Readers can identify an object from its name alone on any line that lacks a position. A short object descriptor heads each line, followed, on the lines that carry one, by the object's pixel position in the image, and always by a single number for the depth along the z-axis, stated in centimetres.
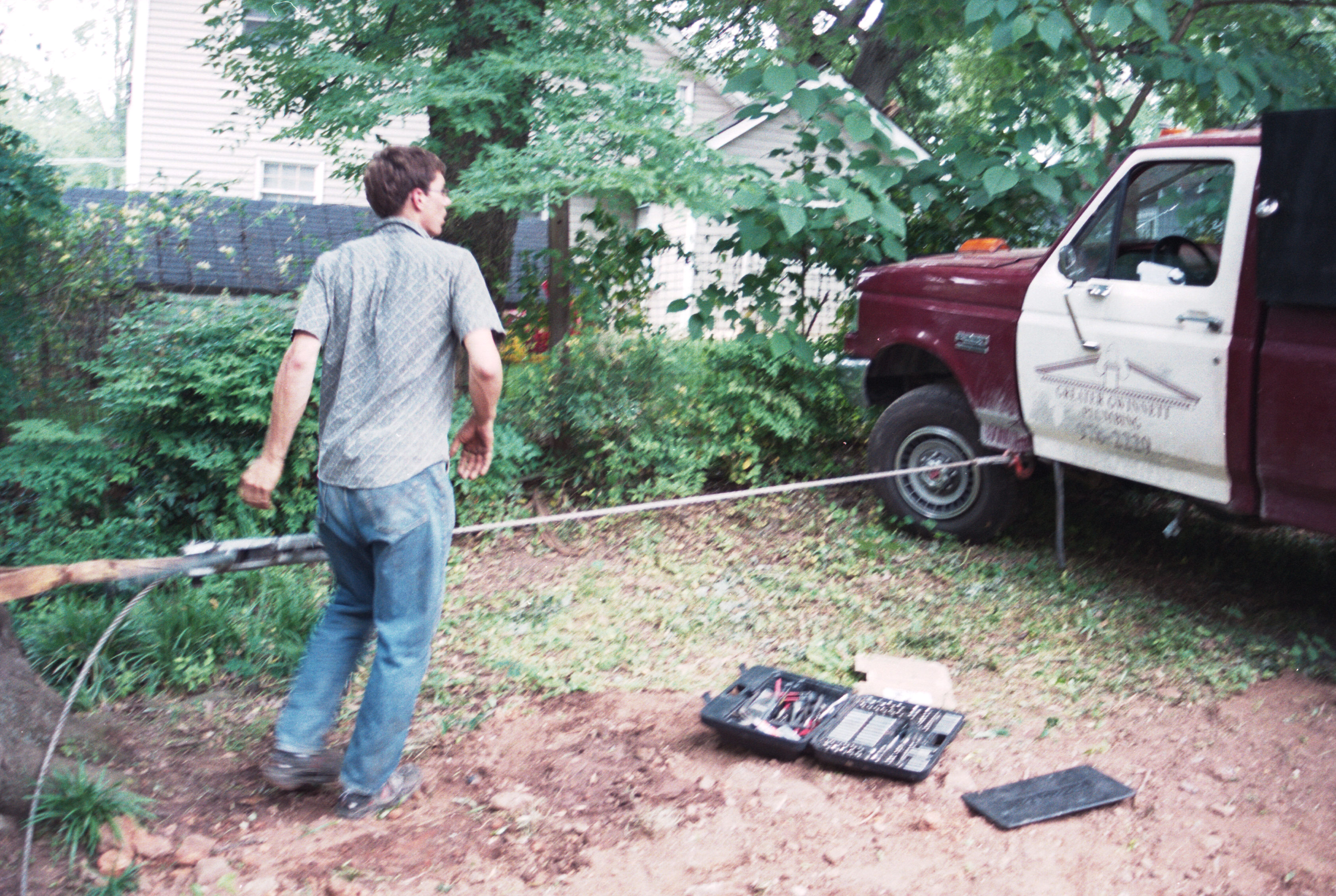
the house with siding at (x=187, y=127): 1590
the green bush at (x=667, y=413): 686
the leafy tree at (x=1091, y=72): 598
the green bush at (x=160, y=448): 558
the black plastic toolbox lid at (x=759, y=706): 370
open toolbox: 360
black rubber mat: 333
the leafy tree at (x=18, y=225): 596
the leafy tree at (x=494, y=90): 589
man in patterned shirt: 328
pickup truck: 421
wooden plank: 298
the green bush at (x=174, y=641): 449
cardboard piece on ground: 420
